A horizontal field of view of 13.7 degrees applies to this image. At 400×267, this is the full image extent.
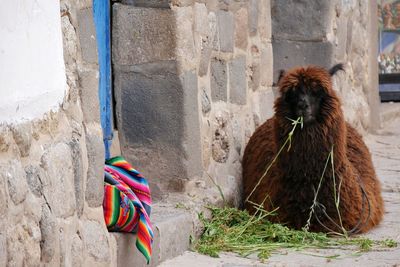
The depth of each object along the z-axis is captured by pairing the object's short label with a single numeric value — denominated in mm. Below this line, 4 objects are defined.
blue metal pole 8415
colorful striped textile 6782
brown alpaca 9175
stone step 6954
